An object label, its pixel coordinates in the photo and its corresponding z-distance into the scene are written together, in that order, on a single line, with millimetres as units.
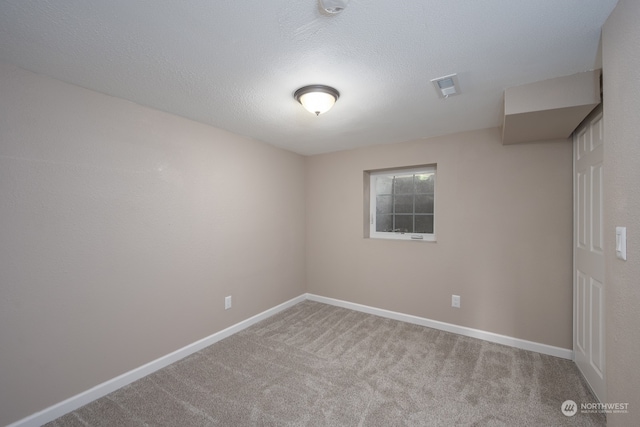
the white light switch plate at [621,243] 1037
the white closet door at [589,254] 1775
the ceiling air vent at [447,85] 1697
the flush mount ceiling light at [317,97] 1805
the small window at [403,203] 3170
